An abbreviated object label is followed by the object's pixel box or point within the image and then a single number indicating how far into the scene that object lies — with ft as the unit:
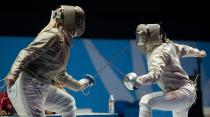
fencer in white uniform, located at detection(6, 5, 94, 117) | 12.19
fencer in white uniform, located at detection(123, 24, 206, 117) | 13.08
